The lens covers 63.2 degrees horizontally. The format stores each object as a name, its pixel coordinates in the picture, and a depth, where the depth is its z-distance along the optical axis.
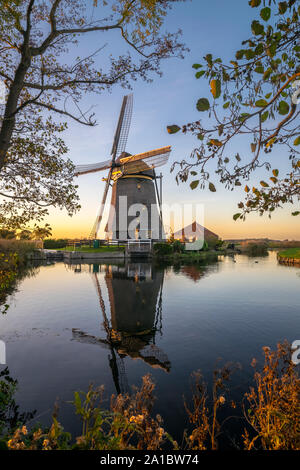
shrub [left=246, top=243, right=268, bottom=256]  68.44
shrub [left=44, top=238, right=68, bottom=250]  54.75
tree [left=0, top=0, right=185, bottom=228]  4.48
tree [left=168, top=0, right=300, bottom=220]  1.71
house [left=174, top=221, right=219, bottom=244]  55.78
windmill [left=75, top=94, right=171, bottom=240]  40.12
